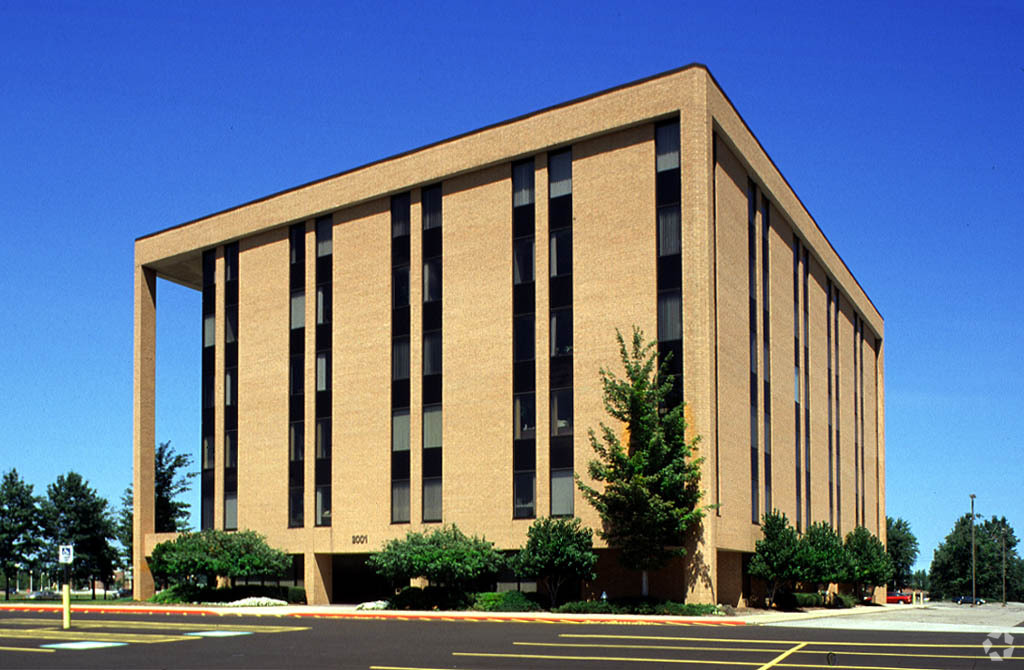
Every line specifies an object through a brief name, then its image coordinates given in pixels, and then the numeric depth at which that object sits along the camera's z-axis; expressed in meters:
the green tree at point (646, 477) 39.56
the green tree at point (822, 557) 47.06
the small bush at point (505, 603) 42.69
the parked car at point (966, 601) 107.41
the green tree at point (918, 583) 190.60
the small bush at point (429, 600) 43.50
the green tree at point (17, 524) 86.88
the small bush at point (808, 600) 51.40
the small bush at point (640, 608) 38.75
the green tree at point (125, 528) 86.64
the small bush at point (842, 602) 58.22
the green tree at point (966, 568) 132.00
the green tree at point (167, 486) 69.69
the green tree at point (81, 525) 87.81
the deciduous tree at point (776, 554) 46.38
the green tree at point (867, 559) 59.22
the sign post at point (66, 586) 32.06
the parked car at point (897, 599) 78.76
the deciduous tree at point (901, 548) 126.38
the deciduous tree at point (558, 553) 41.47
